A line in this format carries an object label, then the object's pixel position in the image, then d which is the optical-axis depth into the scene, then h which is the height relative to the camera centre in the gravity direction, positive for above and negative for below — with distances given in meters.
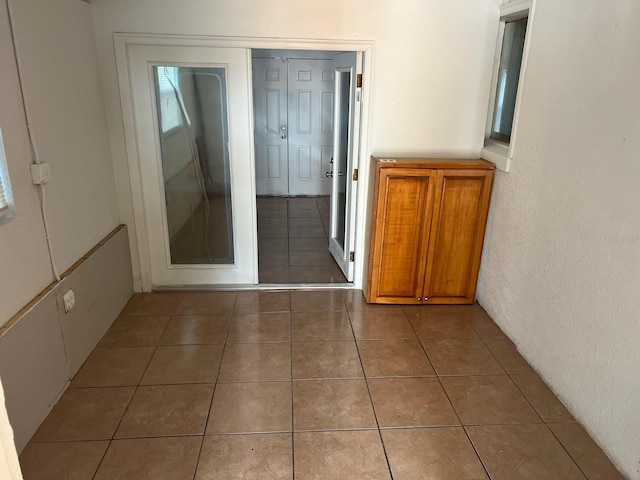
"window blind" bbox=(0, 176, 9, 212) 2.13 -0.51
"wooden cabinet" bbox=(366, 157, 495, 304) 3.32 -0.97
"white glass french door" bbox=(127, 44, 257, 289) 3.34 -0.55
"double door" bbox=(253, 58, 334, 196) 6.45 -0.45
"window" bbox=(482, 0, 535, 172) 3.12 +0.09
